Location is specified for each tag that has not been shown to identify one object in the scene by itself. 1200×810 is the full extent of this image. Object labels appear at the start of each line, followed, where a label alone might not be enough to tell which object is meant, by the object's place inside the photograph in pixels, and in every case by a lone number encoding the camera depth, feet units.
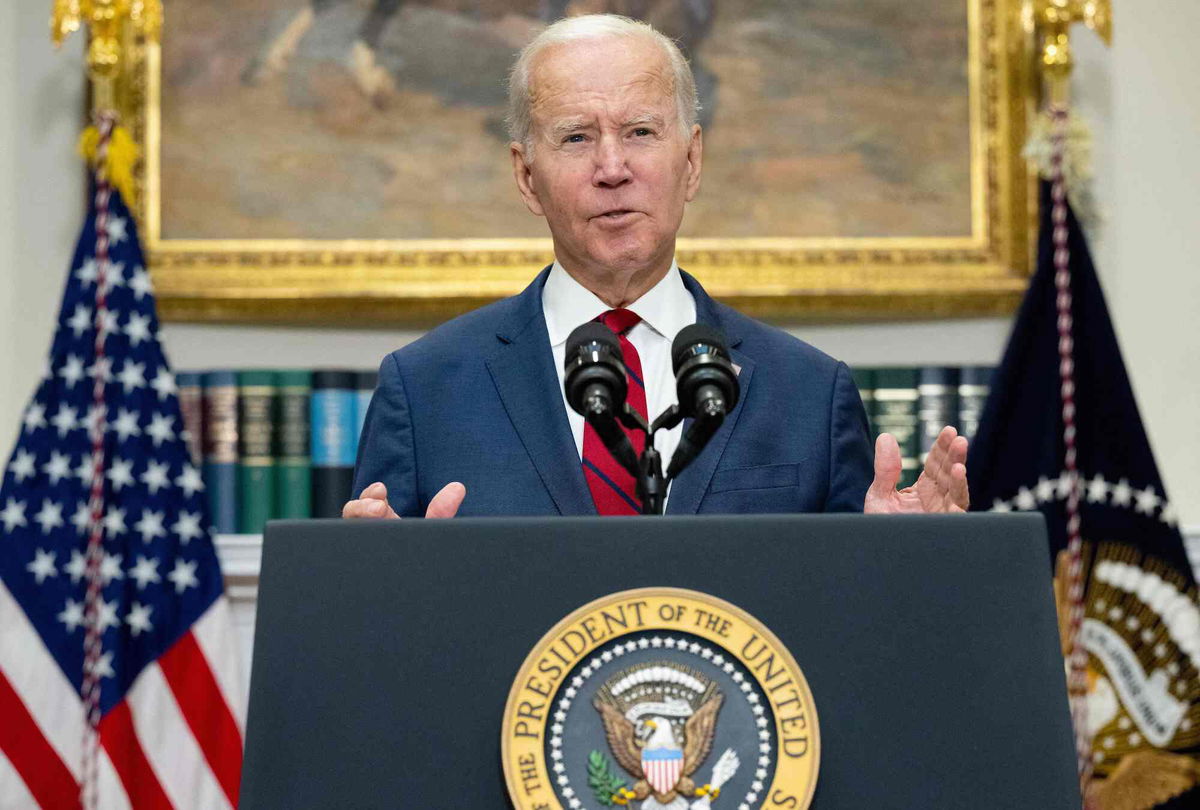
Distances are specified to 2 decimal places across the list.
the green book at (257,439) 26.03
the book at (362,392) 26.17
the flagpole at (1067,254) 24.64
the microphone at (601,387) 9.38
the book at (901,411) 26.04
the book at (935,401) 26.16
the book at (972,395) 26.45
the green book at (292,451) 25.99
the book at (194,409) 26.27
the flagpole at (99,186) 24.90
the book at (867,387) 26.18
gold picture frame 27.09
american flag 24.97
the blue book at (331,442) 25.96
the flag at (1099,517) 25.11
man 13.25
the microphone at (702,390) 9.41
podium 8.37
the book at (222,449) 26.18
